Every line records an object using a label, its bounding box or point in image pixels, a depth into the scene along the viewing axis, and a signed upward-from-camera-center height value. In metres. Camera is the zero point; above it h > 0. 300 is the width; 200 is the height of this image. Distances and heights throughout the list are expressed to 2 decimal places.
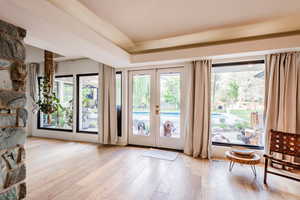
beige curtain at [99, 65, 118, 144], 4.12 -0.30
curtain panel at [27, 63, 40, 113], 4.89 +0.53
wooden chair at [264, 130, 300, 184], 2.28 -0.74
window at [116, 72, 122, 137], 4.19 -0.24
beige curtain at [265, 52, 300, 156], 2.78 +0.11
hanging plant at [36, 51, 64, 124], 3.63 +0.11
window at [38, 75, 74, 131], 4.80 -0.27
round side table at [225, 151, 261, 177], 2.41 -1.00
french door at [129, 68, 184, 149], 3.79 -0.28
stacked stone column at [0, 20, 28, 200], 1.65 -0.21
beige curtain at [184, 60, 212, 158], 3.31 -0.29
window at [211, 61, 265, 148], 3.24 -0.12
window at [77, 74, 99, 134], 4.57 -0.22
